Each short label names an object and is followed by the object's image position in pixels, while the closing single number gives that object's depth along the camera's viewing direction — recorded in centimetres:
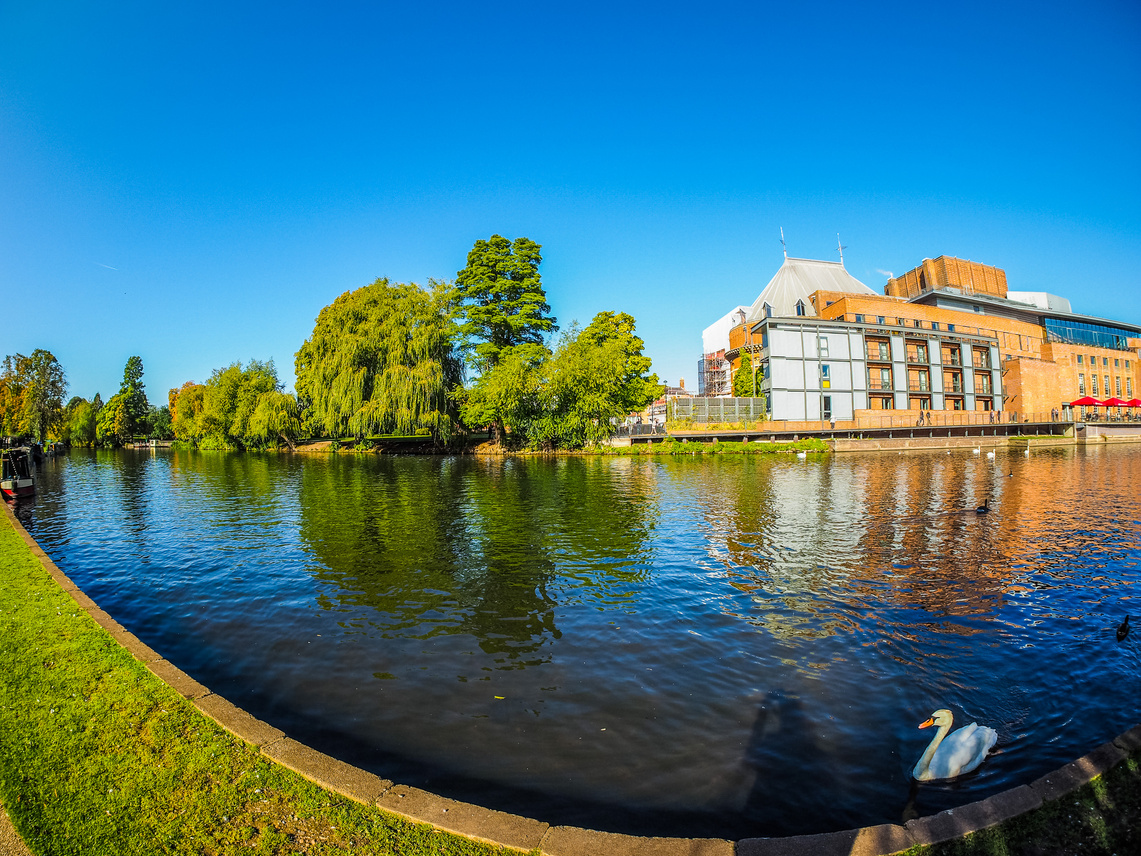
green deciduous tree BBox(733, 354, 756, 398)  6544
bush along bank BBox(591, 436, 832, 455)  4444
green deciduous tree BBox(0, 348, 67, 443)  7050
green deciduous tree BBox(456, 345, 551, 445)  4294
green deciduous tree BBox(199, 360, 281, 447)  6022
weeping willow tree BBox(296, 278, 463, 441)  4300
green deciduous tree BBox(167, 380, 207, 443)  7744
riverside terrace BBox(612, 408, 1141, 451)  4975
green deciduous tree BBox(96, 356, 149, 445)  8594
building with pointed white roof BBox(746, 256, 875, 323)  7388
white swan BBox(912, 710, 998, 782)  445
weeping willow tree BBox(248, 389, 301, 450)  5569
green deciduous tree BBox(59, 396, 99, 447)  8481
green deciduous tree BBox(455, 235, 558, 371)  4966
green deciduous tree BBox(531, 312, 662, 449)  4403
